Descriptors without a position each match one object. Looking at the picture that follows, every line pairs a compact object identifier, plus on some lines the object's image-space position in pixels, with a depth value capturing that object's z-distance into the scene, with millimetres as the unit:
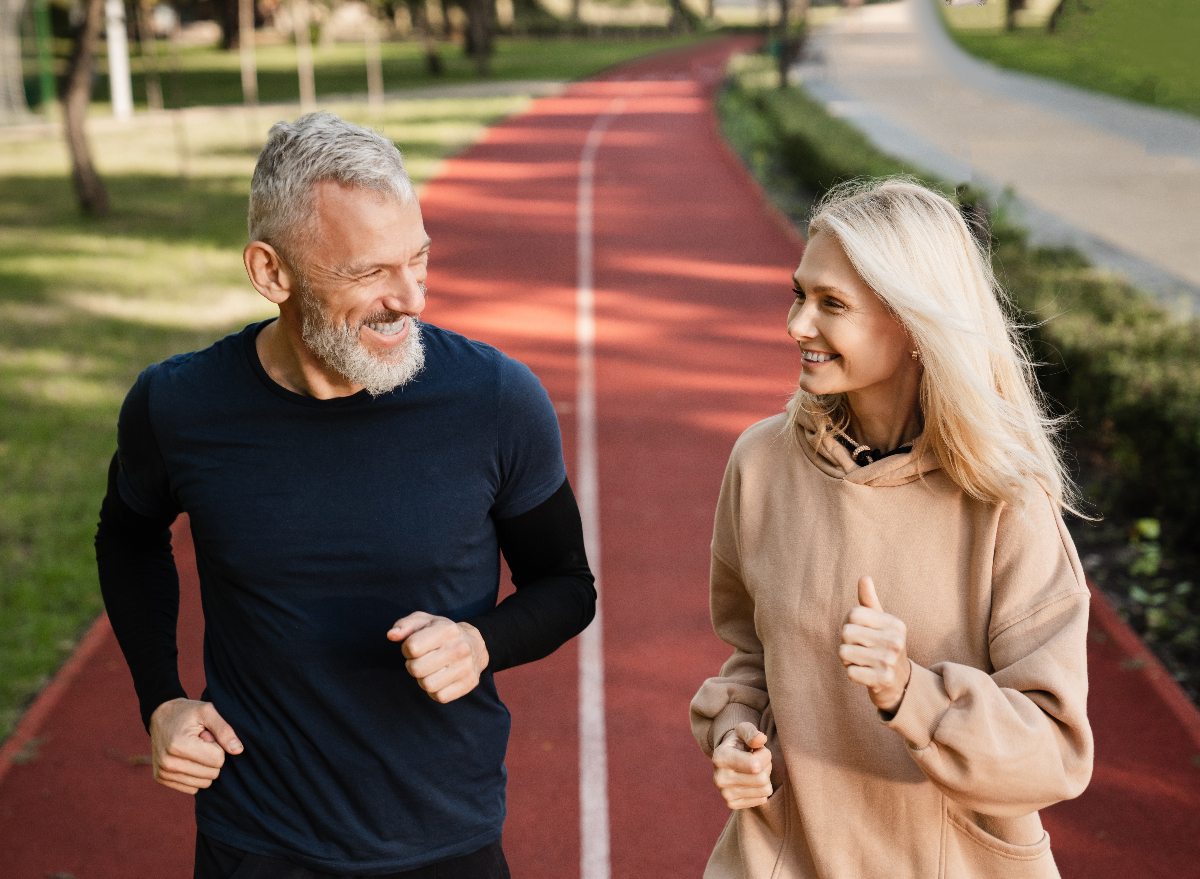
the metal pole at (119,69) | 33625
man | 2357
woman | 2010
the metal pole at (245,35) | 23594
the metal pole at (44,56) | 34344
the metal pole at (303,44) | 27266
